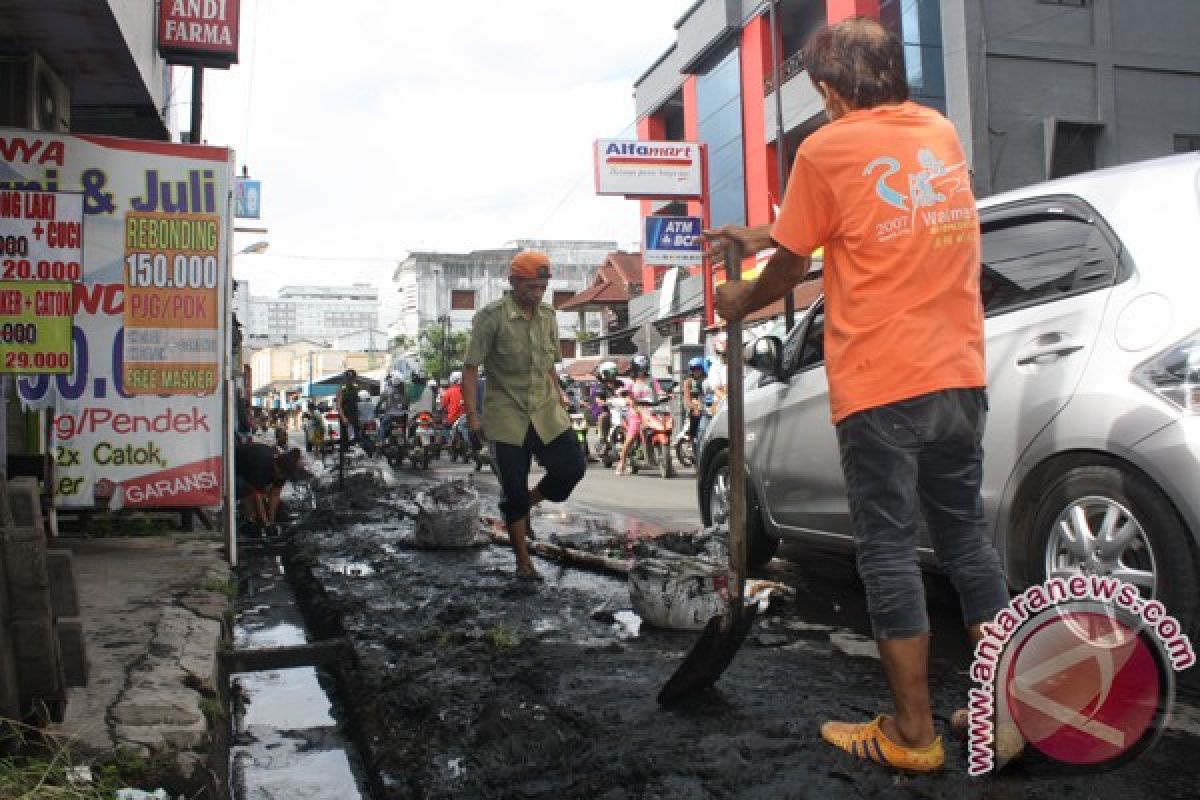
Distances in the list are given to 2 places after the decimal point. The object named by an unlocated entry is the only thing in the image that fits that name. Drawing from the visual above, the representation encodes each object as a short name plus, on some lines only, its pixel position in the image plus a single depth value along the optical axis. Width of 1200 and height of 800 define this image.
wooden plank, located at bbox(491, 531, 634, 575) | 5.41
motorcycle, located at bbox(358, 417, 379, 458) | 18.19
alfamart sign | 20.19
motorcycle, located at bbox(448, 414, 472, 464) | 17.02
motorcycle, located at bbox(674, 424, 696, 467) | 14.59
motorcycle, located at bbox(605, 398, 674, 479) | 14.56
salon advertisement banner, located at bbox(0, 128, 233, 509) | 5.31
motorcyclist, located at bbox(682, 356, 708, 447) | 14.12
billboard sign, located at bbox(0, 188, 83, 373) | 4.54
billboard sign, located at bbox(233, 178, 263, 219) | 17.73
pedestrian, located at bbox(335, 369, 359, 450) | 16.25
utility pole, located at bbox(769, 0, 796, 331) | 18.53
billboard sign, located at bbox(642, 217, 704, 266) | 18.67
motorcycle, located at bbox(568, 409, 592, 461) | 17.80
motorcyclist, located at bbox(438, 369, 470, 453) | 17.05
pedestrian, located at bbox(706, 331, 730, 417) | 12.52
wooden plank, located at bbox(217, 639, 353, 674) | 3.97
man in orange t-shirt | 2.42
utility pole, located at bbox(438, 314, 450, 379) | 53.00
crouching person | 7.36
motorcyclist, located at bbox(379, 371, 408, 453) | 18.03
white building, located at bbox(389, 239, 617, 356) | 68.25
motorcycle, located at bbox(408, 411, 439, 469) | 17.11
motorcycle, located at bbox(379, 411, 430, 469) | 17.47
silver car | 2.93
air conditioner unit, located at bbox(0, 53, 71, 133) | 5.92
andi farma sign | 7.69
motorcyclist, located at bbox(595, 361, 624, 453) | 17.48
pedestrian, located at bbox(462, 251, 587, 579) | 5.46
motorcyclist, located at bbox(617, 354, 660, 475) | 15.06
